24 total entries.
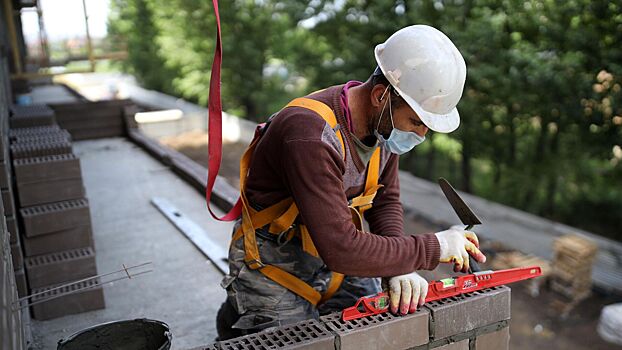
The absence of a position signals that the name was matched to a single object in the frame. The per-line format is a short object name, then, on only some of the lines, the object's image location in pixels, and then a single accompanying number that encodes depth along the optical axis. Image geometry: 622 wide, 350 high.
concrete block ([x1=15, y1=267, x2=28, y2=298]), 3.66
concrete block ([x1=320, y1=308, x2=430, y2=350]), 2.53
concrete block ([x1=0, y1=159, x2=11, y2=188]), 3.47
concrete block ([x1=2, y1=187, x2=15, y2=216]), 3.53
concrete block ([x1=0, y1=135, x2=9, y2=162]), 3.51
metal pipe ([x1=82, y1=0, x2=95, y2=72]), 10.80
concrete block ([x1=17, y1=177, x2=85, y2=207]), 4.00
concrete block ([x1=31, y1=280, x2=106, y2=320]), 3.93
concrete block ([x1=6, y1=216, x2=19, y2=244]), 3.66
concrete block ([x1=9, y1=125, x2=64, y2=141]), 5.01
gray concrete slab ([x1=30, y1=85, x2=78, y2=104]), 13.96
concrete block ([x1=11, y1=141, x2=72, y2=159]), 4.21
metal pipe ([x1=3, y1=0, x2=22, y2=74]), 10.49
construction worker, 2.44
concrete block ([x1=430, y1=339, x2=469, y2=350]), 2.78
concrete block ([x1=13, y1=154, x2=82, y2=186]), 3.97
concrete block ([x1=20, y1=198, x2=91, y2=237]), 3.94
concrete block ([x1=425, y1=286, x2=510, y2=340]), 2.71
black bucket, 2.61
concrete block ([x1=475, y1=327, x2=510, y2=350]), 2.90
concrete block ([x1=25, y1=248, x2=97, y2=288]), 3.95
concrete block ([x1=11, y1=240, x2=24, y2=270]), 3.65
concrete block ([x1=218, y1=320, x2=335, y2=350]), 2.43
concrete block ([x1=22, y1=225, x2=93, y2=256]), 4.02
